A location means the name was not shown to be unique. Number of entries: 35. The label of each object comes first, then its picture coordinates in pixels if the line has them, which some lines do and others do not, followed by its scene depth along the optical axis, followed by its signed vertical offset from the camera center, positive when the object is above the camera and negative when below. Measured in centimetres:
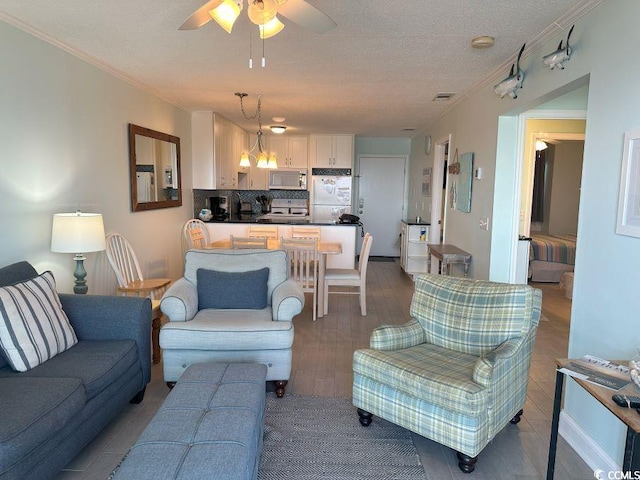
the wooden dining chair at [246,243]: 429 -47
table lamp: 285 -28
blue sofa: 160 -87
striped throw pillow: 203 -68
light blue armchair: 264 -81
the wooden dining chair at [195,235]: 485 -47
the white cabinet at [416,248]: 657 -76
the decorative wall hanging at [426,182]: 651 +30
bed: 620 -83
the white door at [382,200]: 836 +0
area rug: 200 -130
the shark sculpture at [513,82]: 308 +89
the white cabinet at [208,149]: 593 +67
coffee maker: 686 -17
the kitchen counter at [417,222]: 656 -35
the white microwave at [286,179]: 810 +35
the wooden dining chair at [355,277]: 439 -83
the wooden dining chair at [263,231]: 545 -44
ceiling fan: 180 +82
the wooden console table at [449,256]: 429 -57
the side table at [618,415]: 131 -67
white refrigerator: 800 +7
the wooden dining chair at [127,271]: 360 -70
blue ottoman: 138 -88
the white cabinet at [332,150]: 786 +90
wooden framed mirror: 427 +29
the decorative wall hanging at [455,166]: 489 +42
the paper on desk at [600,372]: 152 -64
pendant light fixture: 509 +49
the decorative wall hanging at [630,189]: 184 +7
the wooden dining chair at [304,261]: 425 -65
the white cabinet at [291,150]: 818 +93
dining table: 437 -56
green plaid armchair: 196 -85
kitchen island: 550 -43
